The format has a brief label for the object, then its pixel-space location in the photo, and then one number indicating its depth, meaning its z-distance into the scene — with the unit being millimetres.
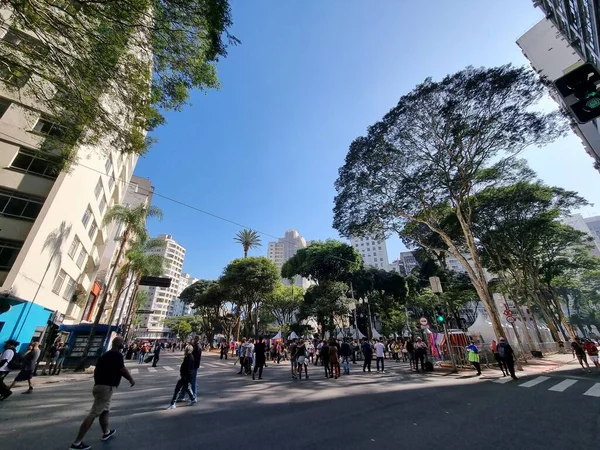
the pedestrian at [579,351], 12508
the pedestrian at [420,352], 13758
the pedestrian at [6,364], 7484
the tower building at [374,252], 114625
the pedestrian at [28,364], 8844
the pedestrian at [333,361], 11922
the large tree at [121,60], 6395
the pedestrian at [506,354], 10409
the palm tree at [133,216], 20516
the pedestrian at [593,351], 12593
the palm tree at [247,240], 43469
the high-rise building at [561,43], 7770
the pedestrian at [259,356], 12172
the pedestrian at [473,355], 11797
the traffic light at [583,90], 4102
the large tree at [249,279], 33312
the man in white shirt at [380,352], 14382
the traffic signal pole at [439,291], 13055
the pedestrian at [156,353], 19484
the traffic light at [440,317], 12891
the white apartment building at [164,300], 95125
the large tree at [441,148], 15820
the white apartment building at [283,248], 136250
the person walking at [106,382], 4470
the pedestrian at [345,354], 13766
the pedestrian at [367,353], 14195
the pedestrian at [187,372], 7020
